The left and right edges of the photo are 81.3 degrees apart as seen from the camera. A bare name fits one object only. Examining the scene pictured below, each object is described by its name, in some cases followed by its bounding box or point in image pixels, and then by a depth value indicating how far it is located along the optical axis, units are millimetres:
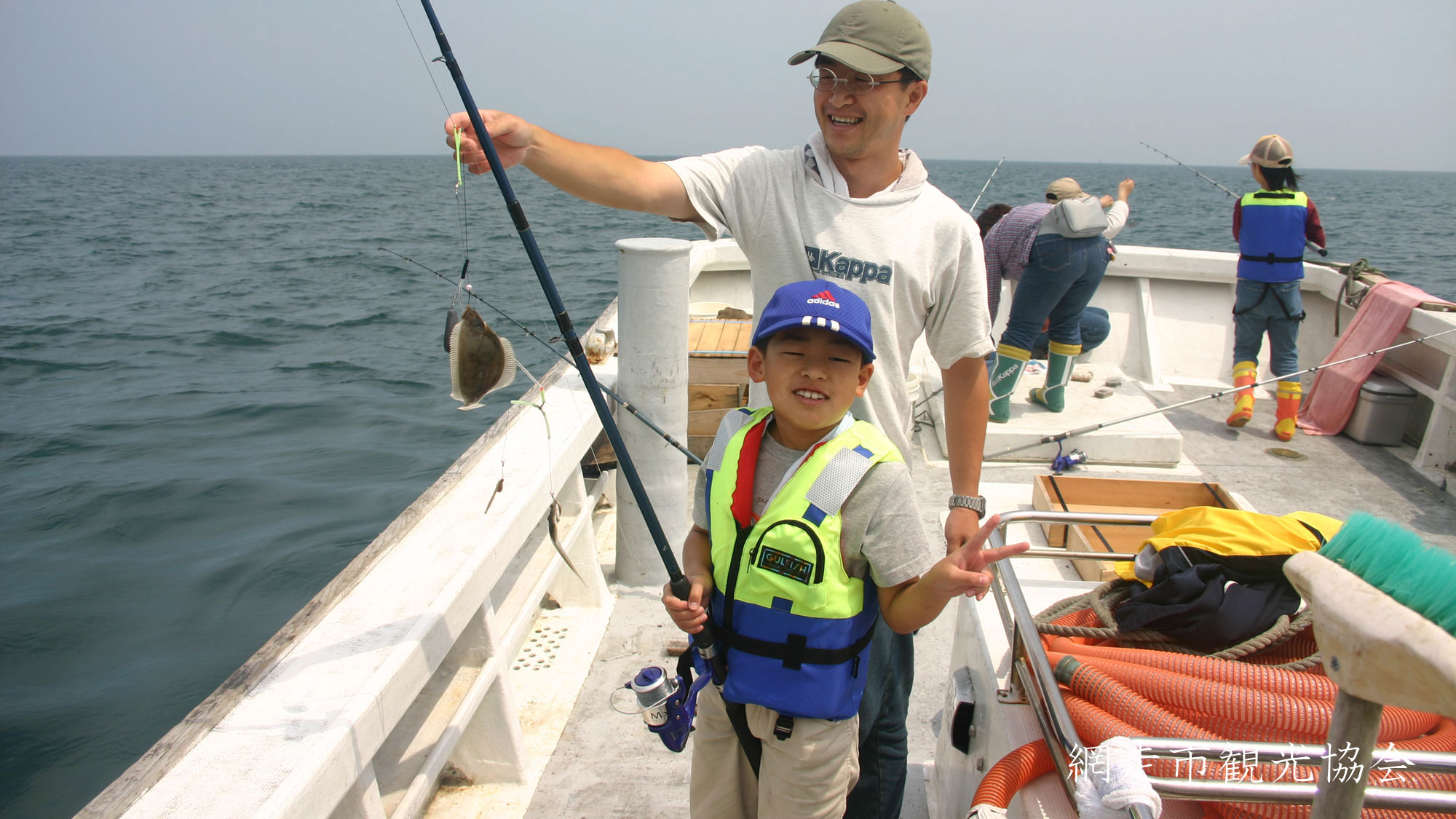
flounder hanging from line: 2260
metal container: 5465
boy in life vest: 1594
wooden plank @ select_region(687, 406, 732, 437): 4832
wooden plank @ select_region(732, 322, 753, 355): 4965
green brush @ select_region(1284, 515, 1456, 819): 770
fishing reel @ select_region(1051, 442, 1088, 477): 4855
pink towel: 5555
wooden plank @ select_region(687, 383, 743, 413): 4852
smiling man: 1853
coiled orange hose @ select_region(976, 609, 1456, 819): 1436
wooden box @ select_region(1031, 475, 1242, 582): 3531
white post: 3492
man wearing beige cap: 4844
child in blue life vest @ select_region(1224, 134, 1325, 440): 5496
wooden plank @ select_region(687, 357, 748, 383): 4871
